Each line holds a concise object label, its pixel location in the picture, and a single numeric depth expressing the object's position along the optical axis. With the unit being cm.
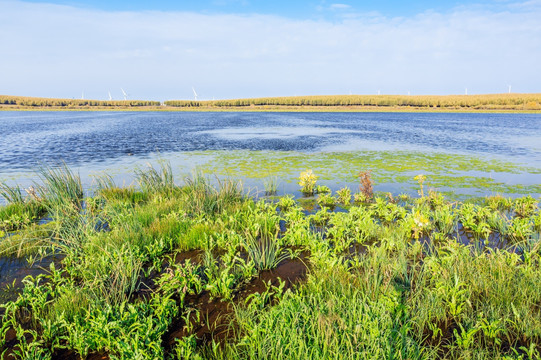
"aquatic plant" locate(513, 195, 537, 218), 729
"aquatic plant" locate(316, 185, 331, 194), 934
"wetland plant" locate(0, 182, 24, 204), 719
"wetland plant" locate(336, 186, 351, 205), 826
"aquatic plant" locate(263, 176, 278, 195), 936
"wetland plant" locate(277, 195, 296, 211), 775
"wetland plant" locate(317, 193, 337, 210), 824
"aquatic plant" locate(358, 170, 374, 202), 852
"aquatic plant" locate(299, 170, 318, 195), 930
